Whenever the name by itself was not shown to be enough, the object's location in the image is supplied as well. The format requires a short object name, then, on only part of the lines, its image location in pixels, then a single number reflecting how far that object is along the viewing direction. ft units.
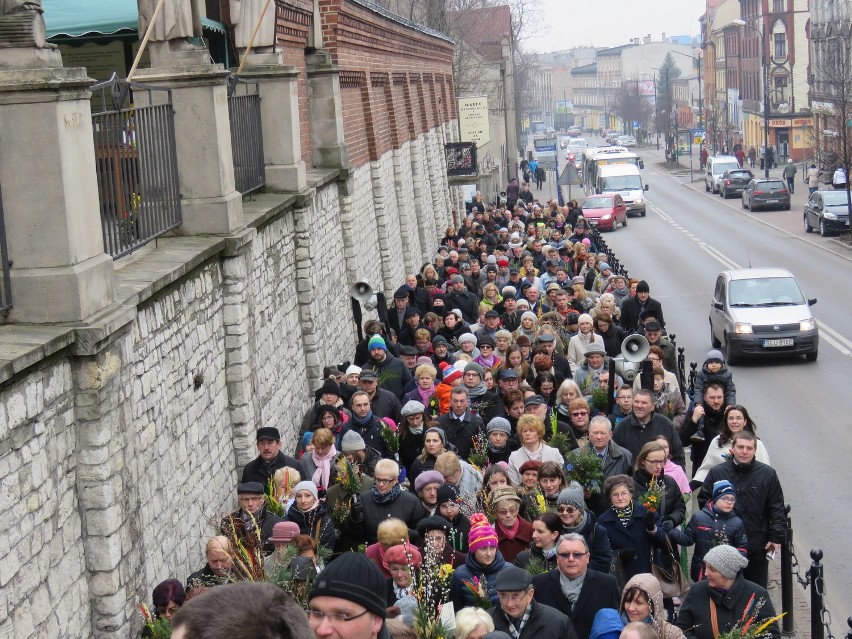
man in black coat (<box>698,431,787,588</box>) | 33.81
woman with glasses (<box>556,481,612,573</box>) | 28.53
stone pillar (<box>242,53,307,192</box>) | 49.62
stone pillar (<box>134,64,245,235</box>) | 37.76
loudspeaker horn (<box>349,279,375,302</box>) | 60.03
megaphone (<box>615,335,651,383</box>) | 45.47
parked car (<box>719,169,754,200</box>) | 210.38
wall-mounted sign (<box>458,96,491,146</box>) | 153.69
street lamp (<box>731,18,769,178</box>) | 261.03
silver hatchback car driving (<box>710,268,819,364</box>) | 73.41
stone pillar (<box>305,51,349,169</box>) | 61.21
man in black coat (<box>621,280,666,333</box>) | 60.75
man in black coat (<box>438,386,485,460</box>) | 38.65
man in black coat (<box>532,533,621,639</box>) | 25.93
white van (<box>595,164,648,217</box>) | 185.78
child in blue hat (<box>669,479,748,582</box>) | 30.99
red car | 164.66
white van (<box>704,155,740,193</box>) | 224.94
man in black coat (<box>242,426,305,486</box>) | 35.70
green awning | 49.16
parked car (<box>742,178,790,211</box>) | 180.65
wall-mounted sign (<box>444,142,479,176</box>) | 128.67
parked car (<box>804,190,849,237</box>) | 143.74
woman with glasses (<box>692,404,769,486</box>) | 37.29
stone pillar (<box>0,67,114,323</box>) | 24.94
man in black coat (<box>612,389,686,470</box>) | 38.45
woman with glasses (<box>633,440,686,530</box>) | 32.58
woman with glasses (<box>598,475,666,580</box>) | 30.68
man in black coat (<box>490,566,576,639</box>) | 23.72
